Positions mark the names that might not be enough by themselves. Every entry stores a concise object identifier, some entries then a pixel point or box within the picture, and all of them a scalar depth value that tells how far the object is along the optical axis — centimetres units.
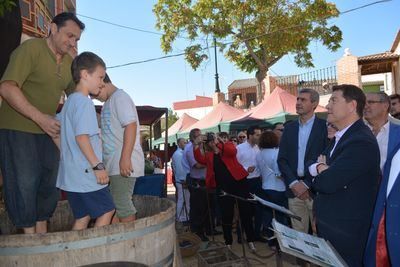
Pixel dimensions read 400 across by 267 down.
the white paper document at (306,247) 187
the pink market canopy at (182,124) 1927
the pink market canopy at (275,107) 1114
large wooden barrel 186
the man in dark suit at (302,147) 431
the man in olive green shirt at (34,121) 226
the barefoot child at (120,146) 260
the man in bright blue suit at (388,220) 194
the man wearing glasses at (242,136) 911
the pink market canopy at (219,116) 1402
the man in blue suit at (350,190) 270
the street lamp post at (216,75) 2102
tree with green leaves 1998
